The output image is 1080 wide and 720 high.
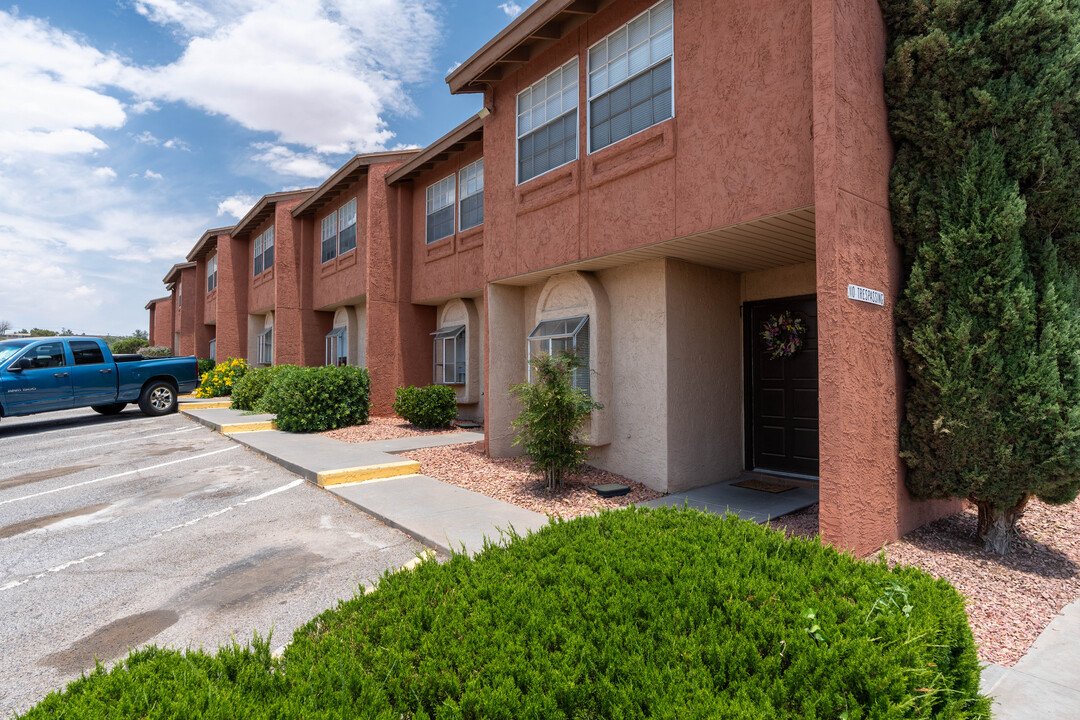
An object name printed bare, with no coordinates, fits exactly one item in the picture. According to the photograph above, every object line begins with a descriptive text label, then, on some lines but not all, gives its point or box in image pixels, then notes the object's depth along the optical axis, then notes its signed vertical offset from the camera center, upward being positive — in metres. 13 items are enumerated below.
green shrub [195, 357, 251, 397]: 19.64 -0.10
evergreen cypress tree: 4.68 +1.11
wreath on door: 7.69 +0.50
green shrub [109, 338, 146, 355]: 42.02 +2.44
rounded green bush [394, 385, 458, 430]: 12.40 -0.76
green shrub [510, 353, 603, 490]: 7.06 -0.60
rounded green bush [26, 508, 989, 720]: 1.87 -1.09
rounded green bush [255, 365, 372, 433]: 12.40 -0.56
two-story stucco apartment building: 4.77 +1.61
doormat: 7.29 -1.59
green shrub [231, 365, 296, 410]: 16.16 -0.39
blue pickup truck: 12.66 -0.04
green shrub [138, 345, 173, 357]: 33.03 +1.49
